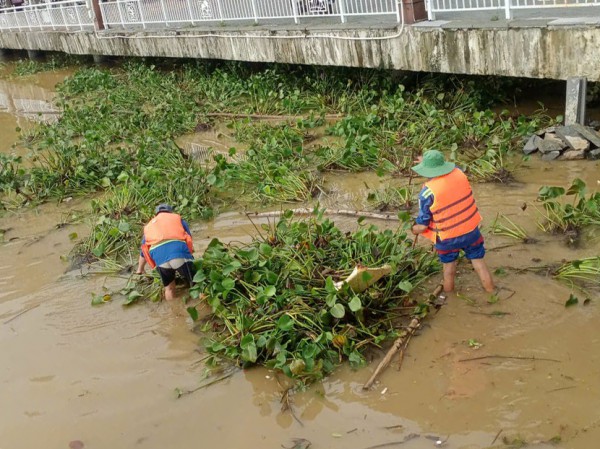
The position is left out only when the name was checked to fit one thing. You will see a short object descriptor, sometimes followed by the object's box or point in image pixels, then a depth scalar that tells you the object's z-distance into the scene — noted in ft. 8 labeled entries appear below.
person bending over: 17.30
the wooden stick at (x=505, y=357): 13.11
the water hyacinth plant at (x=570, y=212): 17.66
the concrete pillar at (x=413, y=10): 26.89
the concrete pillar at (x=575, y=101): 22.20
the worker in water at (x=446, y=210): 14.55
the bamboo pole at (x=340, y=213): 20.44
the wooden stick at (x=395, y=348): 13.37
